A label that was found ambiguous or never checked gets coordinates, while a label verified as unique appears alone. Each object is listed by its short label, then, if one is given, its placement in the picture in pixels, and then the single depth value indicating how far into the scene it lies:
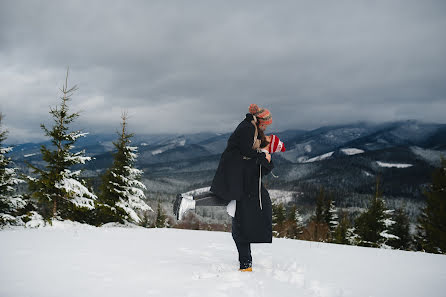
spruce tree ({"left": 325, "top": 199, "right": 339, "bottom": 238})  36.34
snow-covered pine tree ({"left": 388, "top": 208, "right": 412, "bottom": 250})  28.27
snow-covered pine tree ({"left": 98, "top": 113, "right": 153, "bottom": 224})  16.59
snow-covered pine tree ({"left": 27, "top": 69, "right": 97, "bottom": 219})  11.80
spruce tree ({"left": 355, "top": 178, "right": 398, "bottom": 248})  21.72
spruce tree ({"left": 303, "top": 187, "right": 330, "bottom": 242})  28.71
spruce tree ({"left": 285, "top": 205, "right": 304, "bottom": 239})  35.28
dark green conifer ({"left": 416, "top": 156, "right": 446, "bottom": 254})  16.45
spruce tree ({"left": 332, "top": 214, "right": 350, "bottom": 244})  25.68
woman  4.33
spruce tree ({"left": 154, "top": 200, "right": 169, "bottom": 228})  41.55
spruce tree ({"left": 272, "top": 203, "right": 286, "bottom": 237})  37.62
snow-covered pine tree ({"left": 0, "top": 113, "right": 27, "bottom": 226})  13.96
